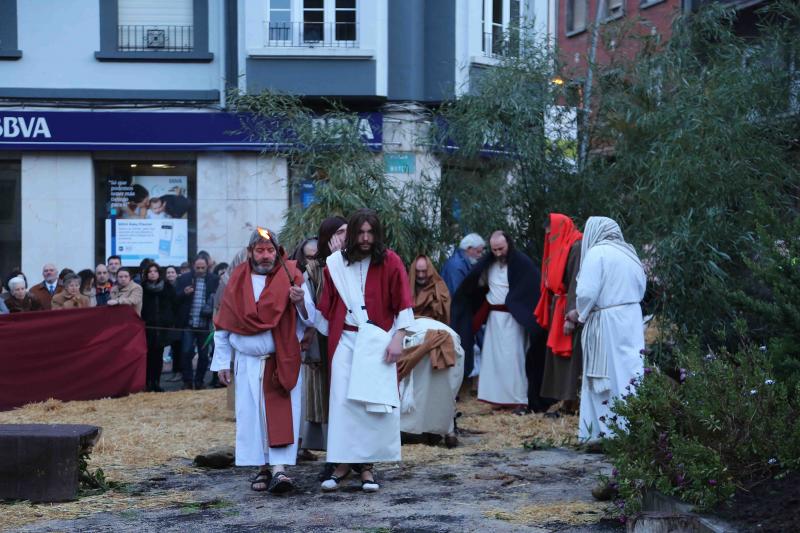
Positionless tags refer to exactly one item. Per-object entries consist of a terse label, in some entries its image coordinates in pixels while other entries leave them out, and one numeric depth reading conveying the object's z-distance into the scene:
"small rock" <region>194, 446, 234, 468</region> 10.27
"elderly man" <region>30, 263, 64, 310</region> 17.06
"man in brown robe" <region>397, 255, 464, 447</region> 11.18
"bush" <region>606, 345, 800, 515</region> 6.88
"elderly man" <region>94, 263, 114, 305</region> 17.44
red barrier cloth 15.34
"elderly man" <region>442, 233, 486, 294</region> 15.23
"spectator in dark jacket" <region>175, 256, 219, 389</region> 17.19
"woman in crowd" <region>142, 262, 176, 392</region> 16.94
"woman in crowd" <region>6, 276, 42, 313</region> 16.20
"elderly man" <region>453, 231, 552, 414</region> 14.08
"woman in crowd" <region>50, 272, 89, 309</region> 16.62
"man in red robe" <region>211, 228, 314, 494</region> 9.09
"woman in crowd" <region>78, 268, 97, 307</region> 17.28
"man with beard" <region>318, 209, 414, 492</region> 9.00
